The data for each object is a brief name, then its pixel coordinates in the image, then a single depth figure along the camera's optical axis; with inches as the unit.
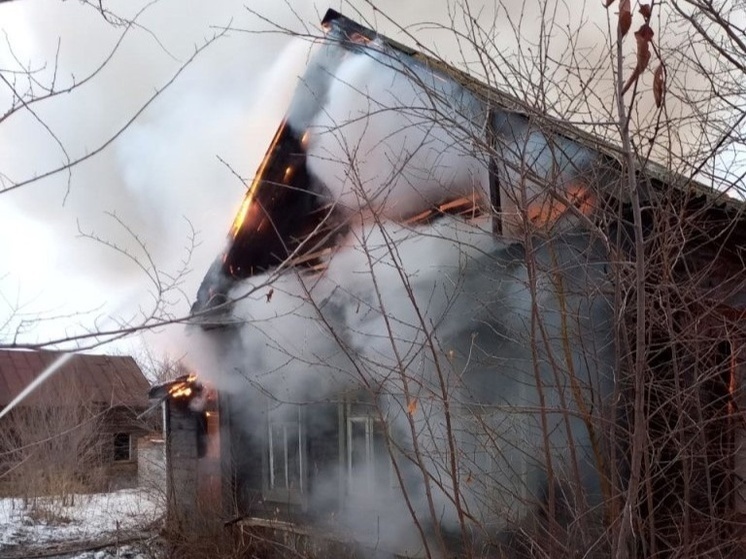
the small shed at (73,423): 756.0
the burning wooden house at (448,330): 163.0
